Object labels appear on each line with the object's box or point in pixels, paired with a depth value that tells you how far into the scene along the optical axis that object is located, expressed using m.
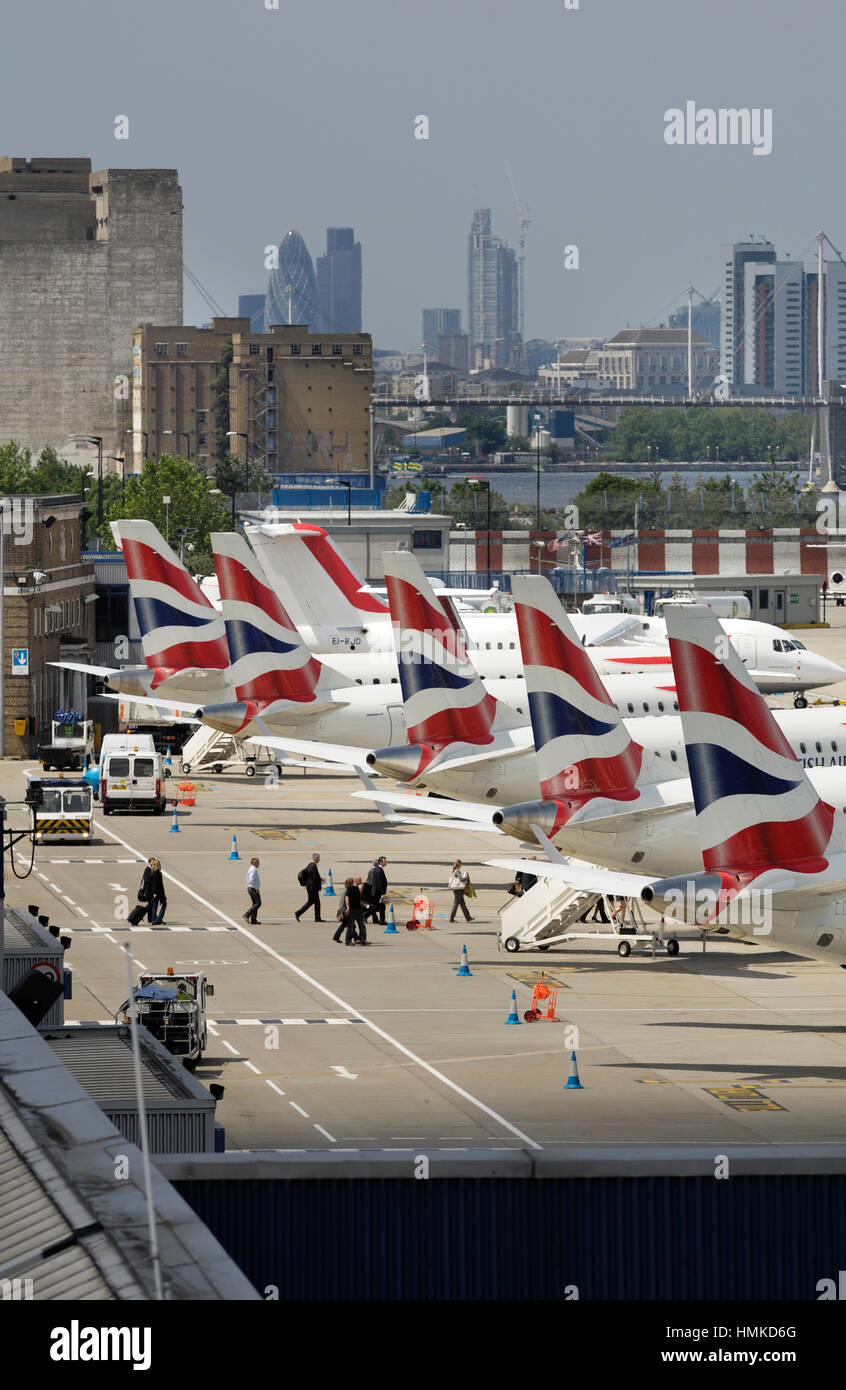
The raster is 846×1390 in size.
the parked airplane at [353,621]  86.00
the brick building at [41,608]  89.94
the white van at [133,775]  74.50
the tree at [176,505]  163.12
